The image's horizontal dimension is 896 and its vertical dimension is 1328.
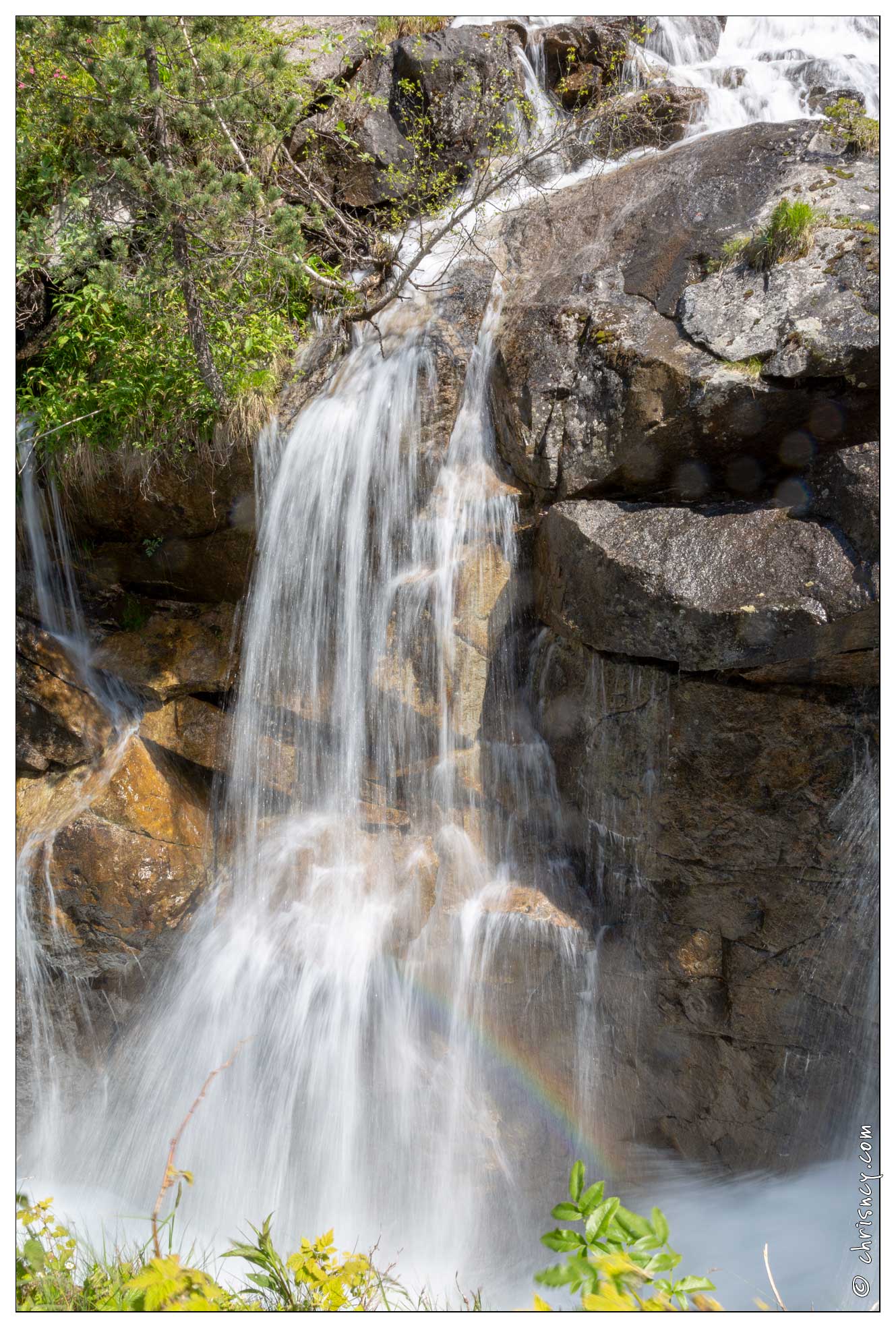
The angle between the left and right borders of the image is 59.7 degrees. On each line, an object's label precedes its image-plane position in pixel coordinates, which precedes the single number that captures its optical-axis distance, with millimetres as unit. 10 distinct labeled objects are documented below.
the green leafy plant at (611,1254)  1693
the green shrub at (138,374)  5598
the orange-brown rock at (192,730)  5777
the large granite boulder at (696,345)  4141
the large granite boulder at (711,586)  3738
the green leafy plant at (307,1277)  2078
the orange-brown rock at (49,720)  5832
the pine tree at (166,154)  4512
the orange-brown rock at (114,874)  5324
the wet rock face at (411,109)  7195
